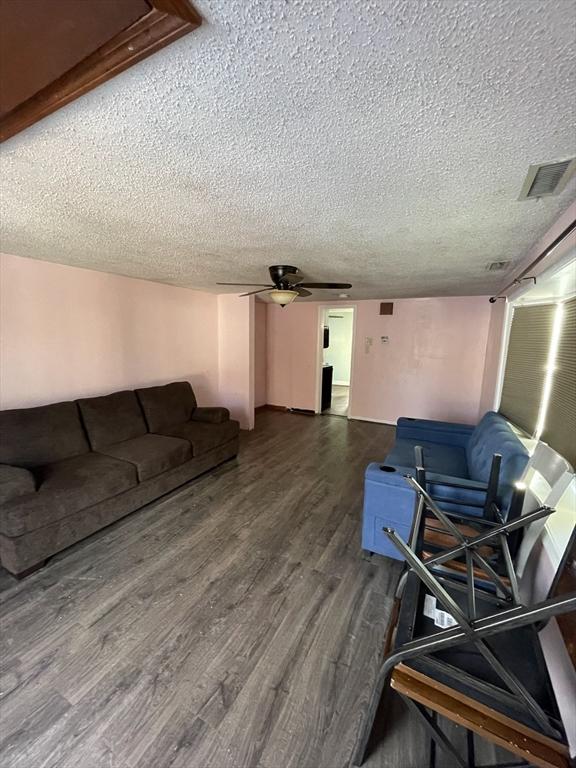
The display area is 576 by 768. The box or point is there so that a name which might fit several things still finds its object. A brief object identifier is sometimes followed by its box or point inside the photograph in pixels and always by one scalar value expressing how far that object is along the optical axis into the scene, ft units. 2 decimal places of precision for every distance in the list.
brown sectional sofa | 6.38
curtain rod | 4.42
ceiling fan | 9.00
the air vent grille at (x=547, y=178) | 3.74
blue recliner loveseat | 6.11
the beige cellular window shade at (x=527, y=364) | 7.12
